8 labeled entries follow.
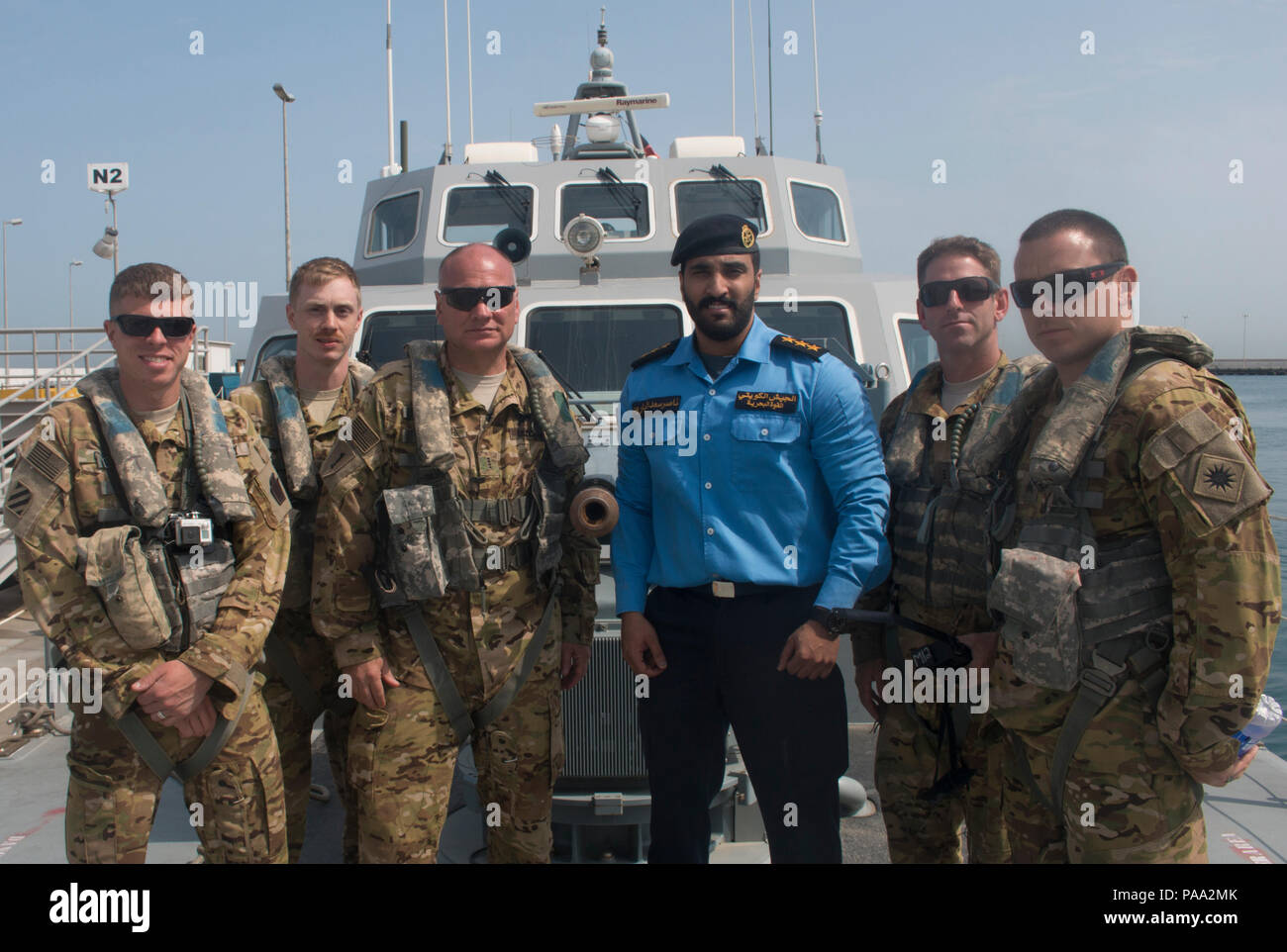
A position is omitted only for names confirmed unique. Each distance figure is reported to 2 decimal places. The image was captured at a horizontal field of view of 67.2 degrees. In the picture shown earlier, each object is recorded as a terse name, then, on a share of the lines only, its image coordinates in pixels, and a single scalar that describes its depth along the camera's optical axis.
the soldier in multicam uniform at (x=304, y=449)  2.81
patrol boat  2.98
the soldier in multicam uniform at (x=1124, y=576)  1.81
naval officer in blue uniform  2.36
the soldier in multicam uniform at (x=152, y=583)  2.24
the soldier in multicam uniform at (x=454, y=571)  2.42
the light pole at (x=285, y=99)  15.92
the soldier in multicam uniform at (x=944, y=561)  2.48
